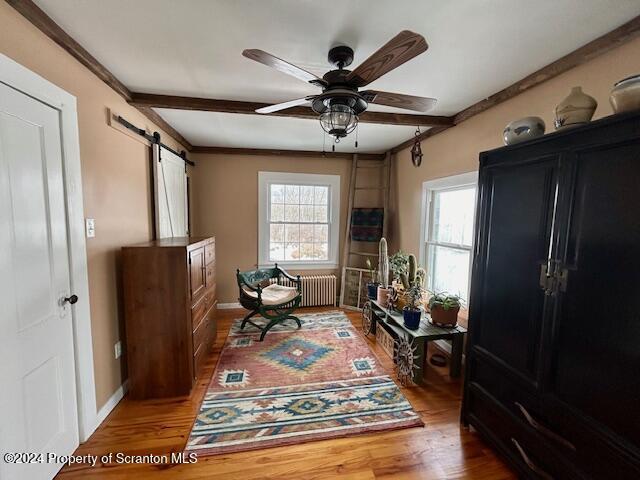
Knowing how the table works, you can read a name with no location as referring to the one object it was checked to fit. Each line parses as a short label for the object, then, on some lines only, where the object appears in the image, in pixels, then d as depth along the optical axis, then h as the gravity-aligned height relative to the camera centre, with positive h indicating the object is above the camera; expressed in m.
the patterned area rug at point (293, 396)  1.75 -1.40
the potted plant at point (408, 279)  2.80 -0.62
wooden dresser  2.02 -0.80
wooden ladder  4.08 +0.28
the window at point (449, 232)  2.63 -0.11
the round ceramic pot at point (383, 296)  2.92 -0.84
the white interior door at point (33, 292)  1.17 -0.39
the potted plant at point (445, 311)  2.41 -0.81
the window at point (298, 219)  4.07 -0.01
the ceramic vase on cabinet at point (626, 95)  1.01 +0.51
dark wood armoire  1.01 -0.36
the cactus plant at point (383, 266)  3.24 -0.56
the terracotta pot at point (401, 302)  2.79 -0.85
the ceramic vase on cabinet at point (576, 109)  1.23 +0.54
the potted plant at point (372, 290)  3.25 -0.86
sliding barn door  2.65 +0.24
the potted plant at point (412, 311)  2.40 -0.81
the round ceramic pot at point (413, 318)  2.40 -0.88
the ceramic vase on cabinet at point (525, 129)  1.44 +0.52
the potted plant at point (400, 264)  2.96 -0.50
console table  2.28 -1.02
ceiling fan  1.18 +0.73
